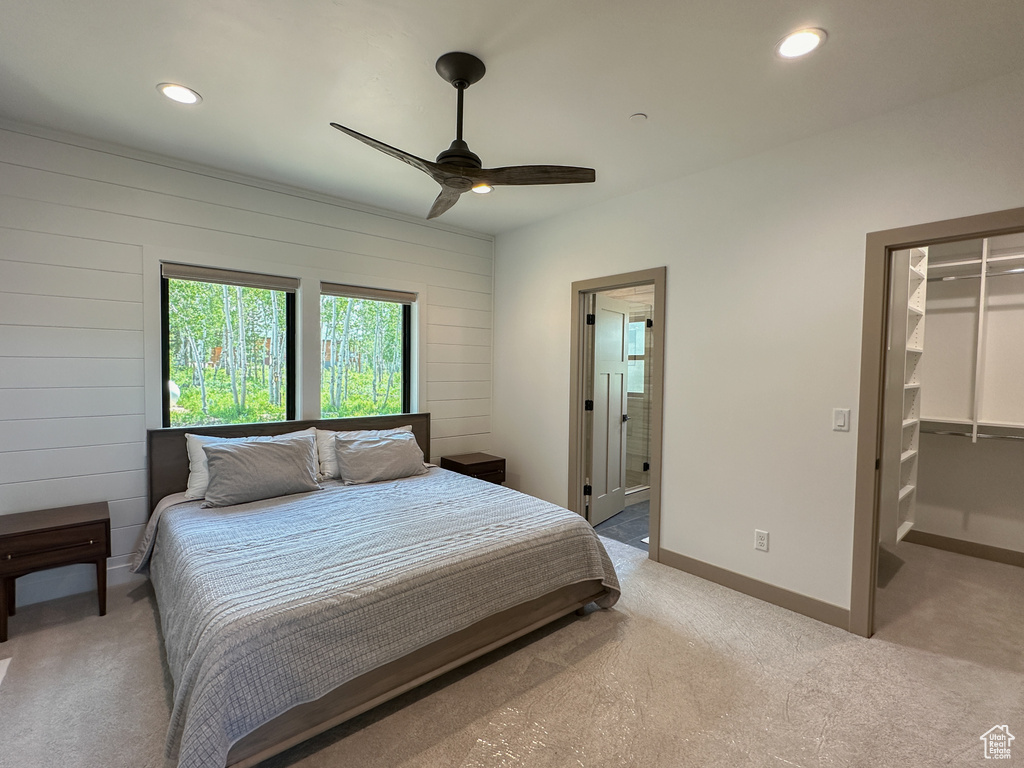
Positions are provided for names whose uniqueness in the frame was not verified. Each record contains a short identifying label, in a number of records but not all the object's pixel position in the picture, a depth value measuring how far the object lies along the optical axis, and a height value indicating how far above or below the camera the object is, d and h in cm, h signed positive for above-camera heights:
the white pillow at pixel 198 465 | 296 -66
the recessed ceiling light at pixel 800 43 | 185 +130
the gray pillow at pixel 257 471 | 284 -68
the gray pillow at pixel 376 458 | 340 -70
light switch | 259 -28
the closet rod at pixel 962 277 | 345 +72
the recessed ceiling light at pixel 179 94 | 228 +131
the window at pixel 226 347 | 325 +10
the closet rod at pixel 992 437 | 344 -48
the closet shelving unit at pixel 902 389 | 312 -13
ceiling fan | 201 +86
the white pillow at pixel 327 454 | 347 -68
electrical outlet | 293 -106
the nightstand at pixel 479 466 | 419 -91
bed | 158 -94
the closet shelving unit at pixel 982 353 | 348 +14
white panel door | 423 -40
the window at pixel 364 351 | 387 +10
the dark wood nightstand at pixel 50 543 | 237 -96
